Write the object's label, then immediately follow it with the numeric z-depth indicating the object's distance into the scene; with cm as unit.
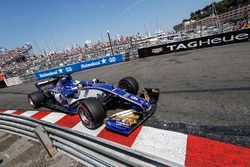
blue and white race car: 288
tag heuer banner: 1027
